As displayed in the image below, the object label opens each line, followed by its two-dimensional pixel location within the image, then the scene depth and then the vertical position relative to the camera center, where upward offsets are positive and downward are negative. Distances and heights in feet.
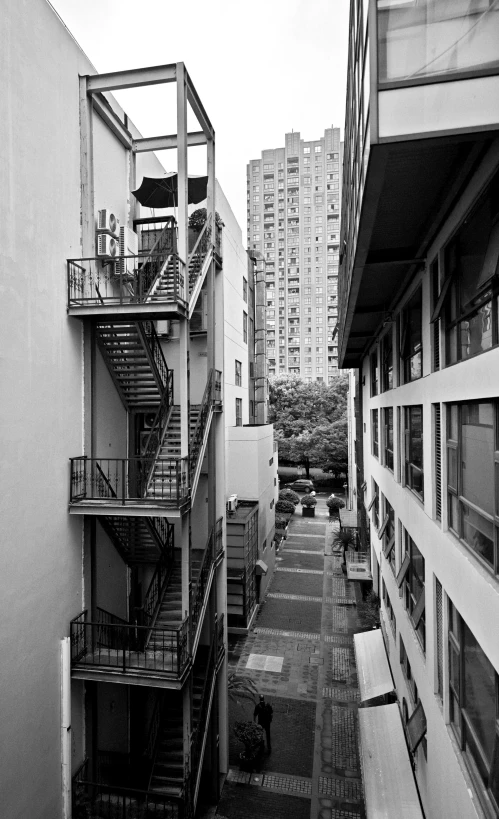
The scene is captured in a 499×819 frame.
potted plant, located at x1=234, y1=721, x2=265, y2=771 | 37.29 -25.57
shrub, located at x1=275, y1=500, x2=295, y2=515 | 124.77 -23.43
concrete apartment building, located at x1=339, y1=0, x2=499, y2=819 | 13.35 +3.45
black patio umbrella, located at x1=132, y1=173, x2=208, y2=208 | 34.30 +16.46
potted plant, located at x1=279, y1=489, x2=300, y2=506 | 133.90 -22.13
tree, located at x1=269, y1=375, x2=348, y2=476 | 165.48 -1.17
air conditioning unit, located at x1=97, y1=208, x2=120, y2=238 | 29.14 +12.29
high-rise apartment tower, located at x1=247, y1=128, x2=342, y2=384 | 307.99 +119.70
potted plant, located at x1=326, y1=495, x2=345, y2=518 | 130.82 -24.18
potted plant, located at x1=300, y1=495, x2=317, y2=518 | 131.44 -24.60
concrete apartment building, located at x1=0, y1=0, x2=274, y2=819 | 22.12 -2.24
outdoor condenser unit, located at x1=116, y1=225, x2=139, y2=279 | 31.73 +11.81
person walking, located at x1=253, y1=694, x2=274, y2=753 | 41.29 -25.84
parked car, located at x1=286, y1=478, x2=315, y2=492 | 162.11 -23.33
